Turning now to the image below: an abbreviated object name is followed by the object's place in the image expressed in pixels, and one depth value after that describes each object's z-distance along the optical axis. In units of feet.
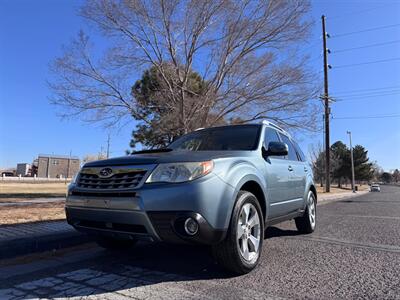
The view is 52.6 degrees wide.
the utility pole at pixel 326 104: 95.35
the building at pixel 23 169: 389.80
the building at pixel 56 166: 369.09
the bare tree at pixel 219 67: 45.80
